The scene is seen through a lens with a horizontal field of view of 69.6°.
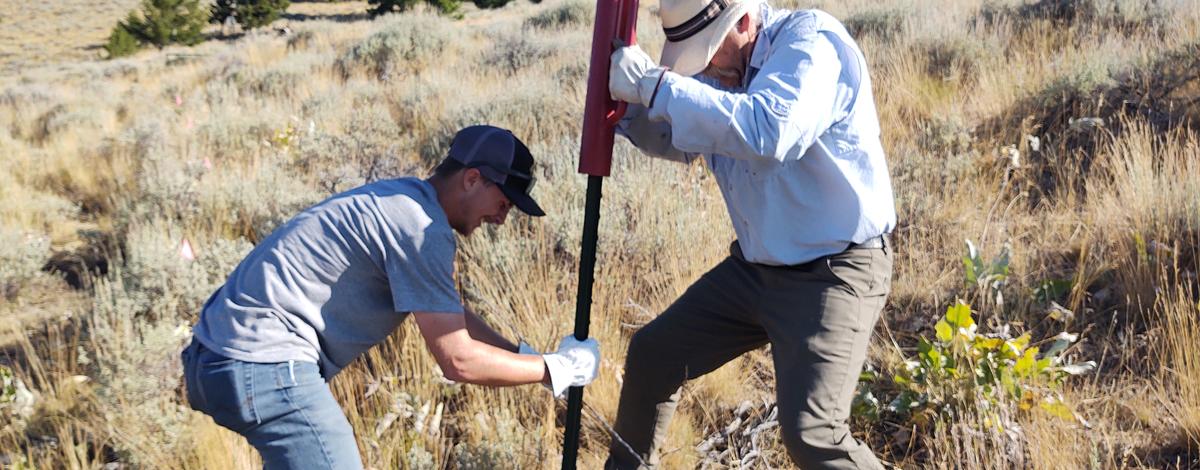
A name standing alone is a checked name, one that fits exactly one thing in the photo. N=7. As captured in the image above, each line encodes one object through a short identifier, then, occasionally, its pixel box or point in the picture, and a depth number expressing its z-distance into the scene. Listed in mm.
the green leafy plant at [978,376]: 2850
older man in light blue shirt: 1985
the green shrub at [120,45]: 31016
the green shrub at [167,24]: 33500
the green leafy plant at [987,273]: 3441
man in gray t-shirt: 2041
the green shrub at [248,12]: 36703
